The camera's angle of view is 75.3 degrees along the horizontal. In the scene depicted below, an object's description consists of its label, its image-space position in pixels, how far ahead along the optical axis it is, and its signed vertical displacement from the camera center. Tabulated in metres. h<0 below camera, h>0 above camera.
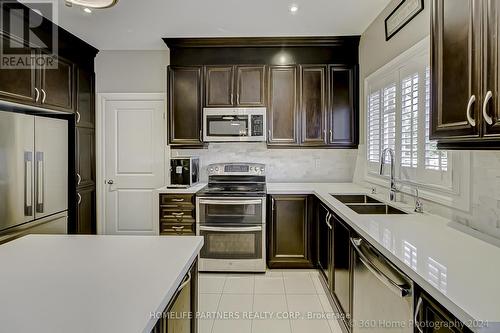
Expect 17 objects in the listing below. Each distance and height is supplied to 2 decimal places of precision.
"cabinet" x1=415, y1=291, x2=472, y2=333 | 0.97 -0.52
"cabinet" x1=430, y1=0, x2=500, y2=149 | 1.24 +0.38
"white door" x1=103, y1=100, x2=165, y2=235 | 4.32 -0.04
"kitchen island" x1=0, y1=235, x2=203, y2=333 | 0.84 -0.40
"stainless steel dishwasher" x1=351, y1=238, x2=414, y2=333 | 1.33 -0.64
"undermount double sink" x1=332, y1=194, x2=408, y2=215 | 2.55 -0.38
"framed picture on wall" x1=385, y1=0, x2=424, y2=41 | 2.42 +1.19
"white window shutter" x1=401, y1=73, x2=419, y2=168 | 2.47 +0.34
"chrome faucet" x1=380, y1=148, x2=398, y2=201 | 2.65 -0.21
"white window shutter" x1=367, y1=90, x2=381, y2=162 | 3.32 +0.38
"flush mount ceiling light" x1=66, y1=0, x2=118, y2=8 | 2.01 +1.00
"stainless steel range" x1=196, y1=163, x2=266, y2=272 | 3.47 -0.74
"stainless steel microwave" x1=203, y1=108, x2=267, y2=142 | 3.84 +0.46
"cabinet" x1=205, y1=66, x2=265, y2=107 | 3.92 +0.93
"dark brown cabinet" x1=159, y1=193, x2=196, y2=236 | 3.53 -0.56
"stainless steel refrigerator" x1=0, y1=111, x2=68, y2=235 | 2.64 -0.09
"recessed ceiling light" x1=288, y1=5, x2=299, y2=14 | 3.03 +1.46
